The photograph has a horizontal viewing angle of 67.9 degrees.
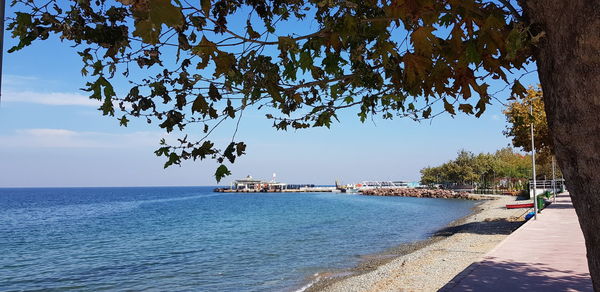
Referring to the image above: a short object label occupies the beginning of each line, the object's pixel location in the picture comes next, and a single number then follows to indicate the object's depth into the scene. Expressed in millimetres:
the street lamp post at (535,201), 20375
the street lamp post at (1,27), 2741
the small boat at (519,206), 31897
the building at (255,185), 171375
